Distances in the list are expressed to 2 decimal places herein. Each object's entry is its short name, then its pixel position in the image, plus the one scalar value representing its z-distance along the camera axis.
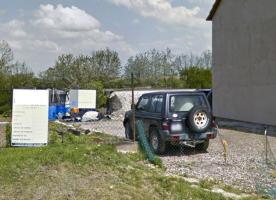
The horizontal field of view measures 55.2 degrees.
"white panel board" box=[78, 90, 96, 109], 16.86
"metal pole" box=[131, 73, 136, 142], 7.92
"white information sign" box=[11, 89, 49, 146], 6.99
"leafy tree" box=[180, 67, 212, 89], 23.39
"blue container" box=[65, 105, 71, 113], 17.29
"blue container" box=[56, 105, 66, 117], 17.19
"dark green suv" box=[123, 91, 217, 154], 7.34
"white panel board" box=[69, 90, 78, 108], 16.91
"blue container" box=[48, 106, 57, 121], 16.64
